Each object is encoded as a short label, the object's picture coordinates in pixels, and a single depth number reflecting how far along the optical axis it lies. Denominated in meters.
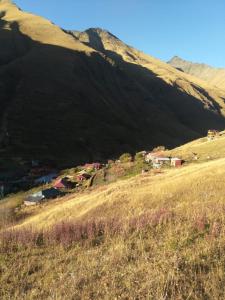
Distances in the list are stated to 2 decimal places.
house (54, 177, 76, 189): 72.01
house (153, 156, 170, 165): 71.37
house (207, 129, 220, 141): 94.25
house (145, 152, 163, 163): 78.99
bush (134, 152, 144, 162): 84.38
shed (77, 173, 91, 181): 77.00
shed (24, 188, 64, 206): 60.28
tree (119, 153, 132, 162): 88.36
